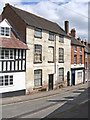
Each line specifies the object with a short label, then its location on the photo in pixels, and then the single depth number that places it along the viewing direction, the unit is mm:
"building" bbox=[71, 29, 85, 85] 26734
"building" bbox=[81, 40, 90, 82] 32262
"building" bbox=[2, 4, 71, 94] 18016
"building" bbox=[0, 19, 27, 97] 15570
